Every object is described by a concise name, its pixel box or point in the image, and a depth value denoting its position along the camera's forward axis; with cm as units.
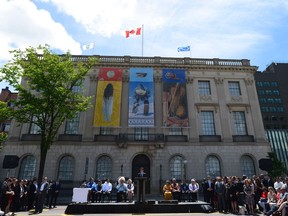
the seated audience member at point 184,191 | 1726
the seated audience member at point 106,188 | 1639
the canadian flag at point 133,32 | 2893
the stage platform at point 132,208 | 1191
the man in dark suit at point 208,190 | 1455
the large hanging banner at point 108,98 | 2623
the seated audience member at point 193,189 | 1650
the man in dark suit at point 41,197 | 1277
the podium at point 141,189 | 1217
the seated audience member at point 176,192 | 1673
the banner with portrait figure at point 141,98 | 2612
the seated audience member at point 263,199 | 1223
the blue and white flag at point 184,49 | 2961
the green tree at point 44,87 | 1930
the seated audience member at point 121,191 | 1529
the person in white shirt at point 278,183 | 1346
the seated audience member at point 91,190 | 1622
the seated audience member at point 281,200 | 1006
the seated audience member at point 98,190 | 1645
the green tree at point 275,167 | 2576
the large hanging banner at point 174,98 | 2671
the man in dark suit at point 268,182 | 1498
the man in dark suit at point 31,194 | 1463
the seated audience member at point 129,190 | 1570
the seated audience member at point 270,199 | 1144
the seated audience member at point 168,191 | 1518
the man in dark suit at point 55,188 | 1573
